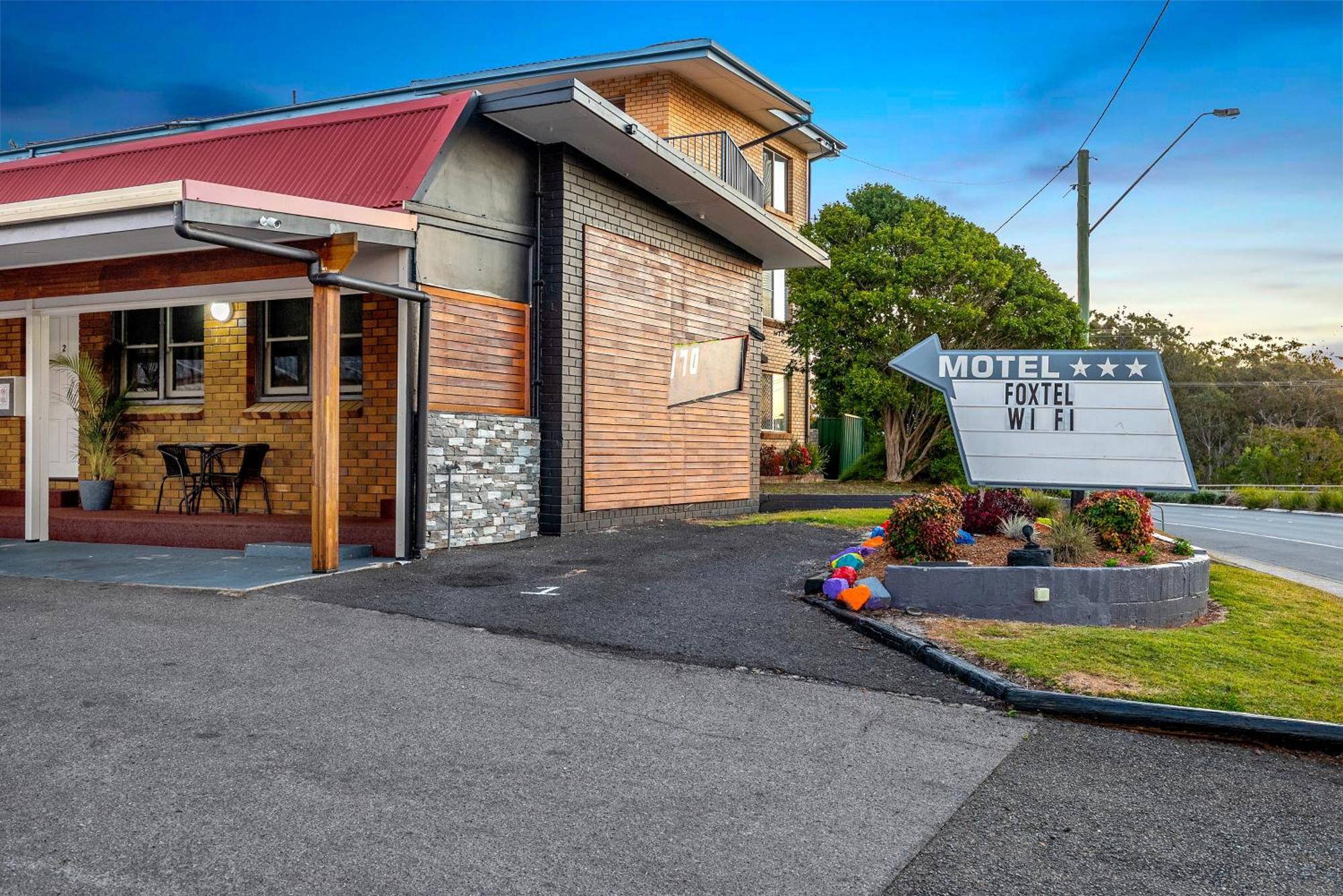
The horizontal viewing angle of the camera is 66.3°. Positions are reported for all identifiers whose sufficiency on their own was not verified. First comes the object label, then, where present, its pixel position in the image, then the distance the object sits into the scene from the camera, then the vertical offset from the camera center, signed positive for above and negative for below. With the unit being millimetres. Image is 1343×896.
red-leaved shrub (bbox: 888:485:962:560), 8703 -763
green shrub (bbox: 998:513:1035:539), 9969 -846
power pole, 20891 +4034
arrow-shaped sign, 9766 +229
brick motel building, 10445 +1379
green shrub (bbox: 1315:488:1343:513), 27172 -1598
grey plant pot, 13039 -762
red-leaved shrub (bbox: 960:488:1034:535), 10625 -726
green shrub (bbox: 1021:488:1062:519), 11797 -738
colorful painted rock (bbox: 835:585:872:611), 8078 -1248
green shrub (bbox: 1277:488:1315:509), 28109 -1626
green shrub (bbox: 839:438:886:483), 29266 -796
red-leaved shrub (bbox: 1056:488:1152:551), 9414 -752
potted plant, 13047 +134
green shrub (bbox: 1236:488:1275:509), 29625 -1659
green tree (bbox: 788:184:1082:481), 26438 +3537
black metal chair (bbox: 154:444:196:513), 12641 -457
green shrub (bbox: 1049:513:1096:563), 8977 -908
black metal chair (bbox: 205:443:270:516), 12461 -514
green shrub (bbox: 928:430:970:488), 27000 -593
